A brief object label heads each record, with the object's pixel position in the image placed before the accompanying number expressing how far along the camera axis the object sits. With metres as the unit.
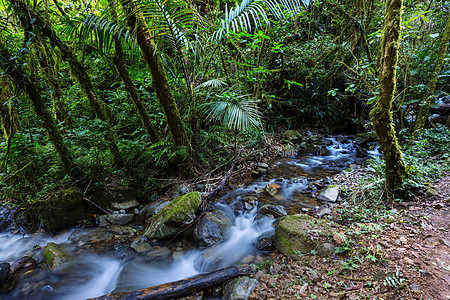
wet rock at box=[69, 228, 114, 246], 3.27
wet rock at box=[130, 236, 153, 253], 3.05
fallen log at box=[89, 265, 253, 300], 2.14
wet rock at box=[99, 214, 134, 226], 3.64
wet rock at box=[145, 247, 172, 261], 2.95
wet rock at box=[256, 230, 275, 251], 2.81
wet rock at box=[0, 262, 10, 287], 2.57
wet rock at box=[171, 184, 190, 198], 4.12
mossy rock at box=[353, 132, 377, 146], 6.83
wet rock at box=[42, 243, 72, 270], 2.80
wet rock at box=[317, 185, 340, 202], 3.53
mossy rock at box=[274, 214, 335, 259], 2.22
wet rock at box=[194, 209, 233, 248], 3.09
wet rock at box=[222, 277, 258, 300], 1.93
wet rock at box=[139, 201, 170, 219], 3.80
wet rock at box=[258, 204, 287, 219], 3.49
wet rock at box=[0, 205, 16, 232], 3.60
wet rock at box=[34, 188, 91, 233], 3.41
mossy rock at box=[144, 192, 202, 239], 3.12
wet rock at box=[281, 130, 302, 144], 7.39
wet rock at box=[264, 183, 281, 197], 4.21
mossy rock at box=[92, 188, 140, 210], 3.88
